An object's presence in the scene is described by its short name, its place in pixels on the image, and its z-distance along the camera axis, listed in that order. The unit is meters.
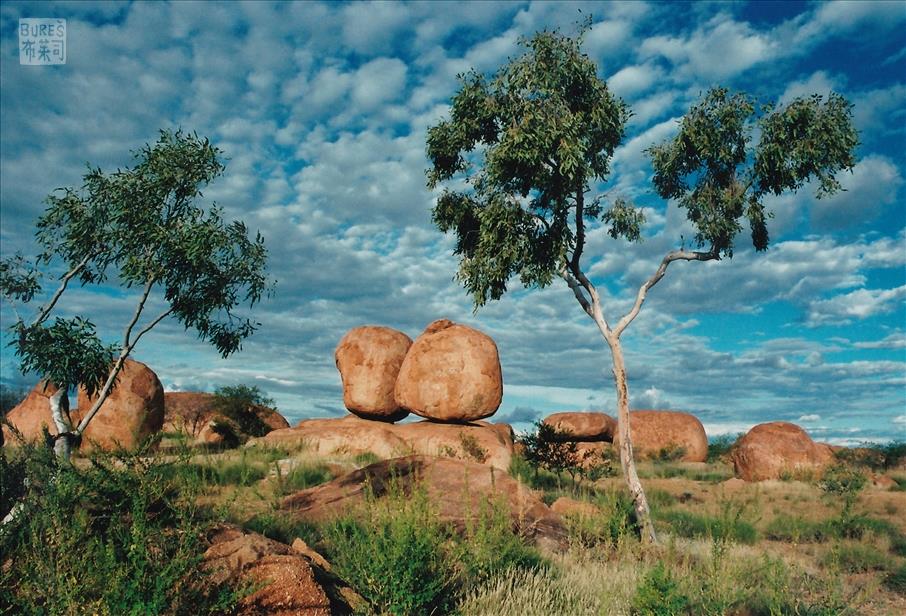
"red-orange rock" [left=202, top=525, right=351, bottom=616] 6.32
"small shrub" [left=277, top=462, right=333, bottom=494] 16.84
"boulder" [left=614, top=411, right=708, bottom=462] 37.37
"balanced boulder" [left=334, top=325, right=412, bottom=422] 28.52
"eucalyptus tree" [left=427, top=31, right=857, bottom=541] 16.58
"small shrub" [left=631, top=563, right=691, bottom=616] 6.76
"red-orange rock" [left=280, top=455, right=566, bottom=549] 11.16
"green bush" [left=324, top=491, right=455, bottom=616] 6.66
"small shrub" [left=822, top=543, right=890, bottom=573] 13.47
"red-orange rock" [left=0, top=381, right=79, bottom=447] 26.11
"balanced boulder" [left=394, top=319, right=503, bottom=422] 26.66
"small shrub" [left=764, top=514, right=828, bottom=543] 16.09
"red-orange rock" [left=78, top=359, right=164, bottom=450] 24.84
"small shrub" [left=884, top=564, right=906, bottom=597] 12.30
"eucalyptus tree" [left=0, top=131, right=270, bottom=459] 13.76
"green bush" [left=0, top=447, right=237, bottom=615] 5.86
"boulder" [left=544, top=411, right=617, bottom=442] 36.50
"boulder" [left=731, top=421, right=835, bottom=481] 28.28
